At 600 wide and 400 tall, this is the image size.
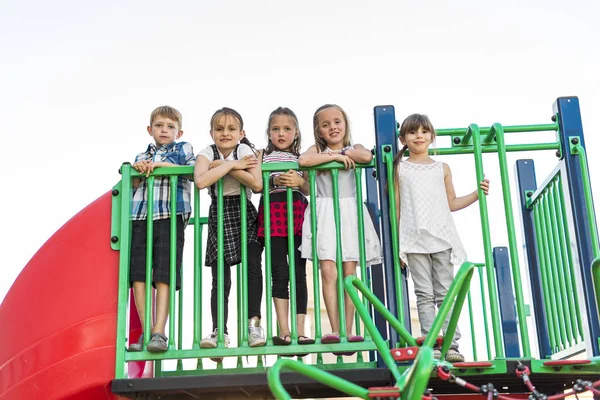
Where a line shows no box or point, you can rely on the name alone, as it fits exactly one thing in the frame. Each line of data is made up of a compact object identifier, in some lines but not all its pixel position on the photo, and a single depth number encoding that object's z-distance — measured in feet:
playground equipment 12.64
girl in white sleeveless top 13.60
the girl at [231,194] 13.70
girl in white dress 13.88
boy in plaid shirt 13.57
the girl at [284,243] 13.99
